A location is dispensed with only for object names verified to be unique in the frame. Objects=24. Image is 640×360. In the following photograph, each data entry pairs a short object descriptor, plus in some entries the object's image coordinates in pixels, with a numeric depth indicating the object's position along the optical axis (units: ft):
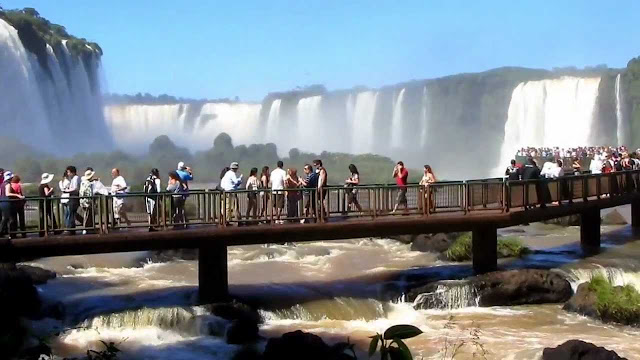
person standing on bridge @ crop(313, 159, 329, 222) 48.34
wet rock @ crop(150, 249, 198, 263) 67.05
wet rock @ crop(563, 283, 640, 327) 45.01
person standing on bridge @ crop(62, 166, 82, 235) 44.73
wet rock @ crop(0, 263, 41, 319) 43.91
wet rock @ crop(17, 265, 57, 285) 55.26
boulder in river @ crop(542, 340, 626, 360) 33.63
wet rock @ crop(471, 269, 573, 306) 49.98
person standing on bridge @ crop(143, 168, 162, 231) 45.44
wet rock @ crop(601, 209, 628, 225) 91.30
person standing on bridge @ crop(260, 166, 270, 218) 47.60
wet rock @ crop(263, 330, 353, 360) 33.40
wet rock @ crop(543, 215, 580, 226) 88.12
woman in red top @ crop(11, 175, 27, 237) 42.93
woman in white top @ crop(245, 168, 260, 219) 46.74
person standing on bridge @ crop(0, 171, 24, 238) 42.83
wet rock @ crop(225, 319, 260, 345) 41.78
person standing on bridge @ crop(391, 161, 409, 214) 50.78
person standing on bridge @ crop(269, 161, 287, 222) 47.78
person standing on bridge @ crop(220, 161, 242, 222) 46.98
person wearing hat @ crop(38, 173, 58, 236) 43.10
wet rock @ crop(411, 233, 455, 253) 68.44
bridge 44.06
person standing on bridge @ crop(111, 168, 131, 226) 47.03
